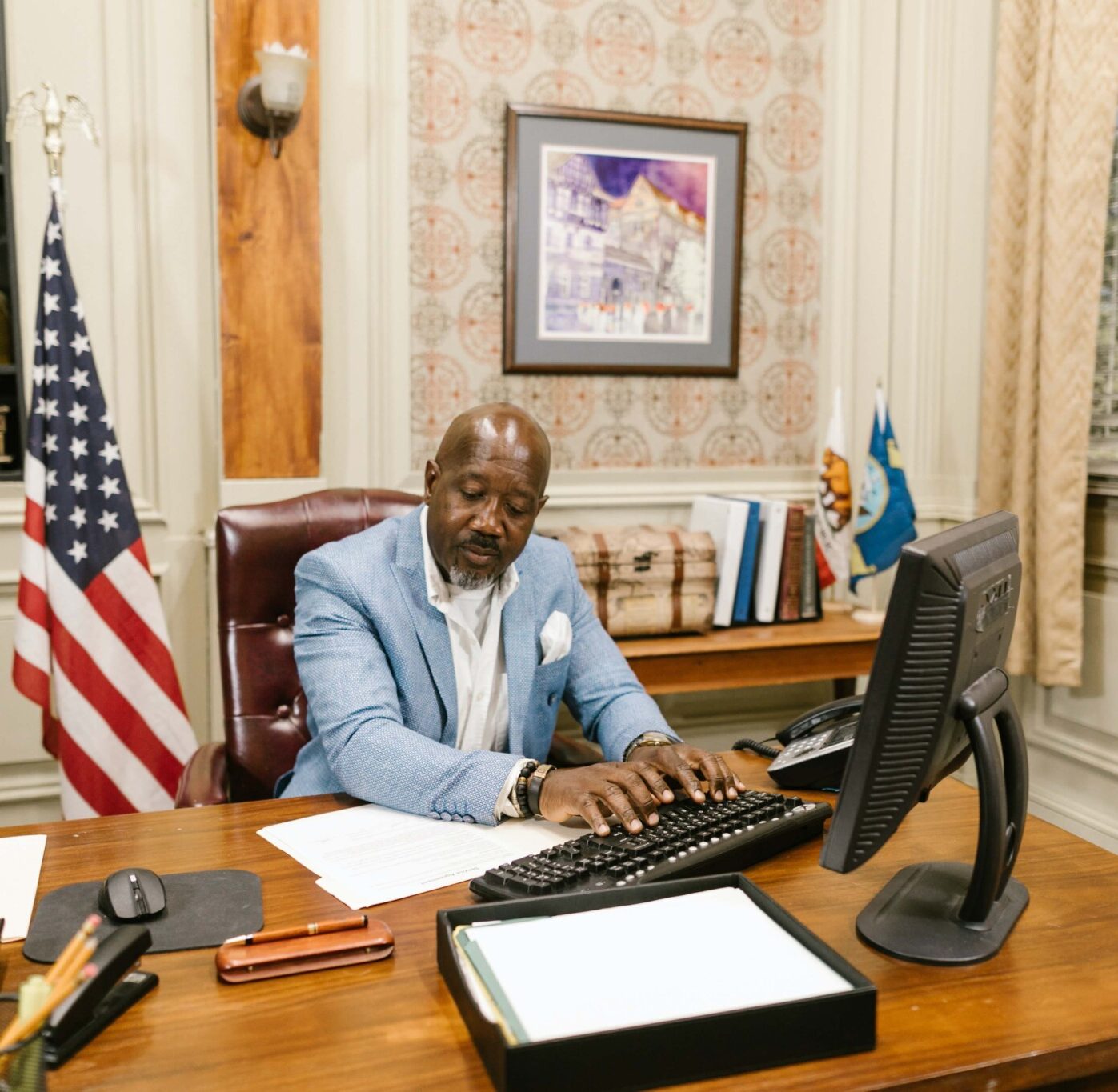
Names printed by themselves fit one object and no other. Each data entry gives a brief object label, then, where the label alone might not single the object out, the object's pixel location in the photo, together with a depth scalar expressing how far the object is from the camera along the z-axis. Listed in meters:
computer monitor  1.02
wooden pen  1.10
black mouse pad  1.13
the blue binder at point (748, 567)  3.13
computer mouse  1.17
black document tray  0.85
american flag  2.60
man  1.53
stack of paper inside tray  0.92
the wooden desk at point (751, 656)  2.90
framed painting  3.17
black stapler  0.91
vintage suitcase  2.97
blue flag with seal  3.12
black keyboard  1.20
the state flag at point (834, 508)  3.20
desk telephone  1.60
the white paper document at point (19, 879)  1.17
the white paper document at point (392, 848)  1.29
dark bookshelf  2.78
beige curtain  2.75
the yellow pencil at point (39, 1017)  0.73
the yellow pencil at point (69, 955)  0.78
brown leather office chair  2.10
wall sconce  2.66
